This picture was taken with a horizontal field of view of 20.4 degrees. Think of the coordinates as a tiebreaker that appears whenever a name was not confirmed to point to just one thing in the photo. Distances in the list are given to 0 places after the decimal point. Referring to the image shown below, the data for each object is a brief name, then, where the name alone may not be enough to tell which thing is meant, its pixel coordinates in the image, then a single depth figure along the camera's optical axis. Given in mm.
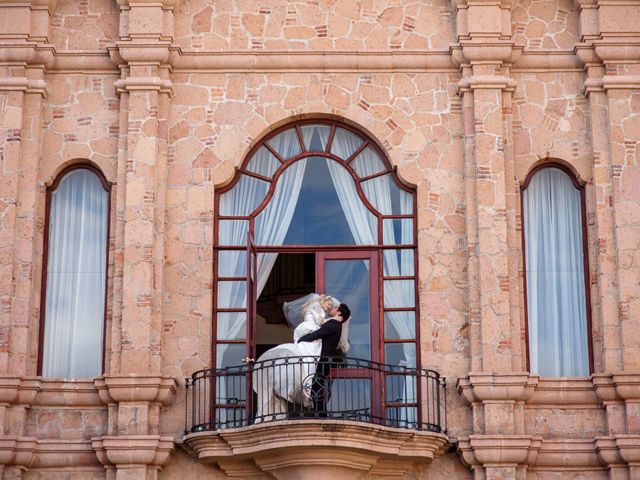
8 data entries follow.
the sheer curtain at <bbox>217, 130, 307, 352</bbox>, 22438
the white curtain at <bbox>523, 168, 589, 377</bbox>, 22219
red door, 21656
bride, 21016
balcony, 20578
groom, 20938
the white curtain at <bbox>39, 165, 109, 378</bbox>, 22234
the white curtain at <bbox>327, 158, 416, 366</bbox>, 22266
